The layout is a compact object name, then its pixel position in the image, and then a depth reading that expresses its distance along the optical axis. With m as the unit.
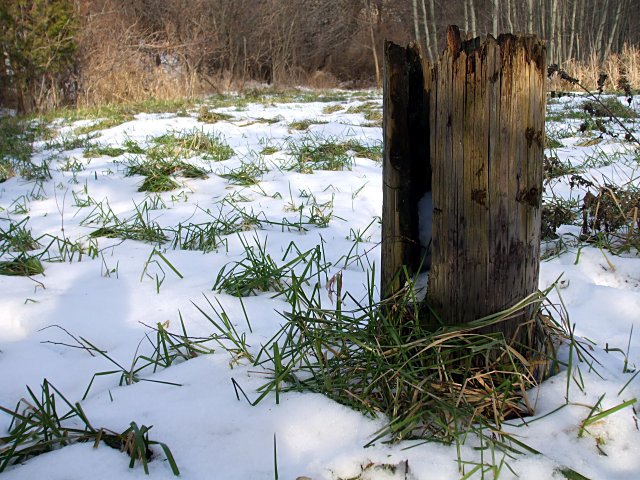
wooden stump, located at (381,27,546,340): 1.19
